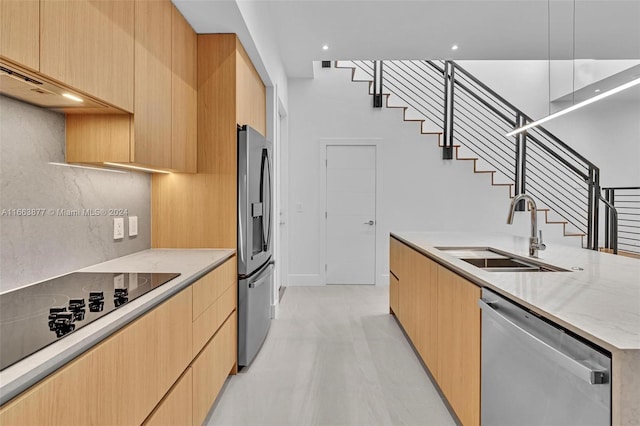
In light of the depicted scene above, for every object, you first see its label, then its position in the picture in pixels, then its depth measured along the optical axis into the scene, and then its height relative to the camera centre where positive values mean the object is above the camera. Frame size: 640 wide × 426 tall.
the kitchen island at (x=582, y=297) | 0.93 -0.30
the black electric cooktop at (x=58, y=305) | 0.95 -0.31
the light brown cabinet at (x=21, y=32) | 1.06 +0.49
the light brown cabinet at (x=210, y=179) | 2.69 +0.19
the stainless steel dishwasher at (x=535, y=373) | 1.00 -0.50
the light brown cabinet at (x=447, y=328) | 1.80 -0.67
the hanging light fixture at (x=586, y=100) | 1.69 +0.55
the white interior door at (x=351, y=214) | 5.59 -0.08
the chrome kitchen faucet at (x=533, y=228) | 2.26 -0.11
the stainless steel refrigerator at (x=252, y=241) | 2.69 -0.24
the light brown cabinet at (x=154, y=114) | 1.81 +0.50
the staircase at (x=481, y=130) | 5.56 +1.14
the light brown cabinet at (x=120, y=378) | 0.84 -0.46
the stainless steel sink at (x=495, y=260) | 2.13 -0.31
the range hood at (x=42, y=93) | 1.23 +0.41
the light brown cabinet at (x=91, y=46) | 1.26 +0.58
